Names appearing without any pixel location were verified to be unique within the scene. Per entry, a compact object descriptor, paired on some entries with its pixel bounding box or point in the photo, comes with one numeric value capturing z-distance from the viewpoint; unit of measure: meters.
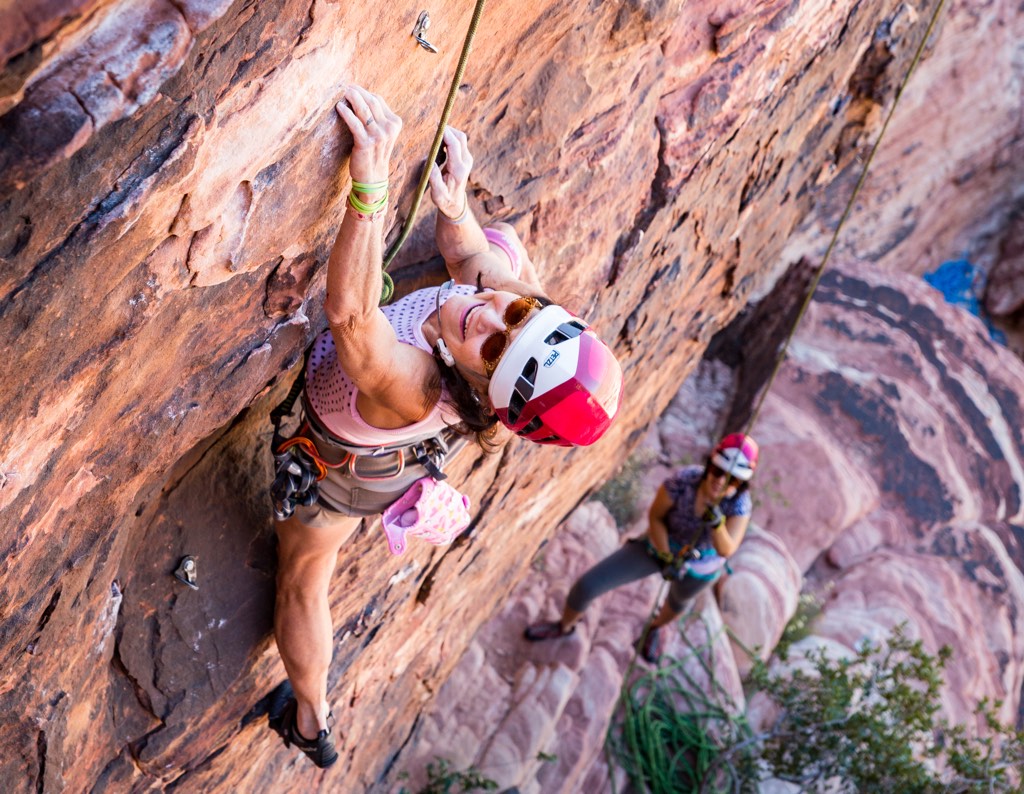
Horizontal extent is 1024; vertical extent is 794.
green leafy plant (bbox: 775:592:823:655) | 8.79
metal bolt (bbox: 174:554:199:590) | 3.35
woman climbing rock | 2.40
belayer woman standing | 5.54
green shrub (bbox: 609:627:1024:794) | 6.55
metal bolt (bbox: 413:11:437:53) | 2.52
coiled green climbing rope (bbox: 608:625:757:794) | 7.02
